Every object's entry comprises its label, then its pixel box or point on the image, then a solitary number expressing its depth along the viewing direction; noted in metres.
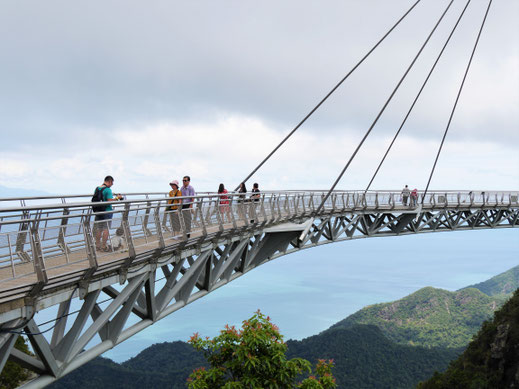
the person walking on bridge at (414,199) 27.65
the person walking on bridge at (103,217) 7.68
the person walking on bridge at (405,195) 27.31
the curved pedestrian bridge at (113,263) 6.17
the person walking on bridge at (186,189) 12.70
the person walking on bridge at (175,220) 10.30
